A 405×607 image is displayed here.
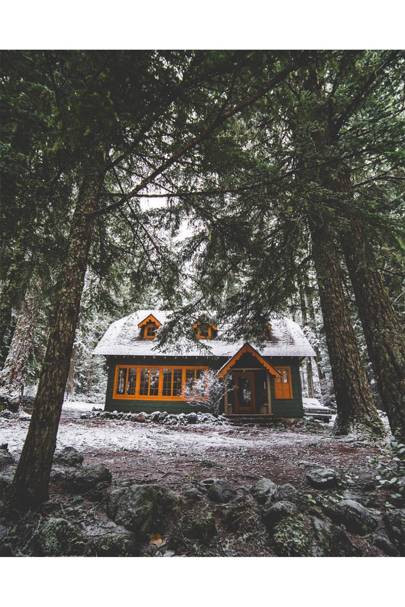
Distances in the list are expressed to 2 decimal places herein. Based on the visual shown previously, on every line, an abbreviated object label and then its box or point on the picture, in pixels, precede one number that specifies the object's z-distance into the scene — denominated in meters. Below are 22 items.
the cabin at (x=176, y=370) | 14.02
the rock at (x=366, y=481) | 3.12
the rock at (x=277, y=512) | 2.38
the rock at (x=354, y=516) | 2.39
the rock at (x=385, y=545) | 2.18
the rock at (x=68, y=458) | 3.61
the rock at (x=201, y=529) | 2.26
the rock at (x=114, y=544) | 2.06
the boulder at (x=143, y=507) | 2.34
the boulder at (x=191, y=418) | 11.68
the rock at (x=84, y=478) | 2.94
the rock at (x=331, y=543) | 2.15
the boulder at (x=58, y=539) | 2.10
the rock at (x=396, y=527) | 2.25
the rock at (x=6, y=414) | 8.11
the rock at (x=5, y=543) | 2.06
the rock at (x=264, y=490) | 2.80
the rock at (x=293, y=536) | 2.12
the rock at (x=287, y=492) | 2.78
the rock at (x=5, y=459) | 3.53
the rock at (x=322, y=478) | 3.13
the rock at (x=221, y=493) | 2.77
